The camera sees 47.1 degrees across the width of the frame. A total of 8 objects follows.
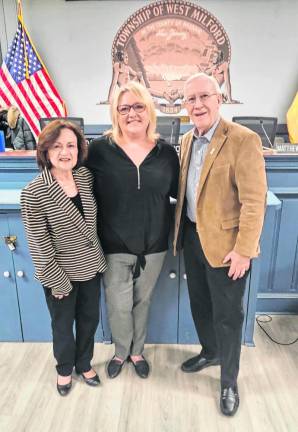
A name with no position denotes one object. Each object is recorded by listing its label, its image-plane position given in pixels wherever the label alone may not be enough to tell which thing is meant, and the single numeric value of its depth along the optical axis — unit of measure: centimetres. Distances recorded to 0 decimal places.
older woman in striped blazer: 131
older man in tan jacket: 127
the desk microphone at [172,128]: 341
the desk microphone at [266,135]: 332
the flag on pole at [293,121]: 445
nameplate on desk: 243
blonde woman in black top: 139
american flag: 440
